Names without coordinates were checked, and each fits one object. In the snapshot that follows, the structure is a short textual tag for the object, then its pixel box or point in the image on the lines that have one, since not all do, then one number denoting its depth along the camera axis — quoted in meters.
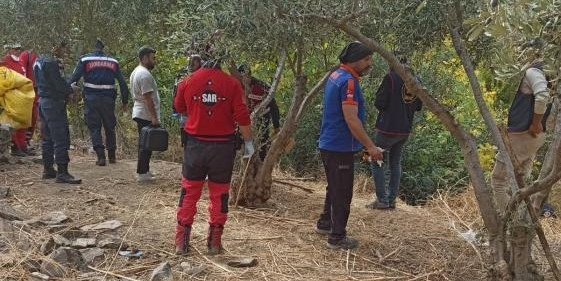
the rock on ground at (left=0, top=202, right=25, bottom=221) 5.92
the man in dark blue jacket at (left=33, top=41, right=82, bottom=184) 7.48
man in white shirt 7.81
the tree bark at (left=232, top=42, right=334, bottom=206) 6.85
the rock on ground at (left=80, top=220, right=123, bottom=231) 5.89
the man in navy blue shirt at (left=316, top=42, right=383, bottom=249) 5.32
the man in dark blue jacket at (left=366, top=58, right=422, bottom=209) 6.79
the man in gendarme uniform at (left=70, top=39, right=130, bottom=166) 8.30
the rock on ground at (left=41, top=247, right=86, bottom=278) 4.76
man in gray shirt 5.41
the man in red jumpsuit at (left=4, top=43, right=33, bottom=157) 9.46
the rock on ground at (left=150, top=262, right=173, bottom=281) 4.68
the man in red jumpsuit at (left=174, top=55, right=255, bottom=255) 5.15
